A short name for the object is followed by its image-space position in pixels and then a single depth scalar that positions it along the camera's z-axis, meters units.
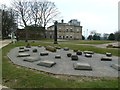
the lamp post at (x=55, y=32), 11.21
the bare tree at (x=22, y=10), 21.25
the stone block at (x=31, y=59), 4.59
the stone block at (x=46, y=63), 4.03
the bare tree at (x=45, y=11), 26.23
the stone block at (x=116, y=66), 3.94
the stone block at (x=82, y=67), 3.82
